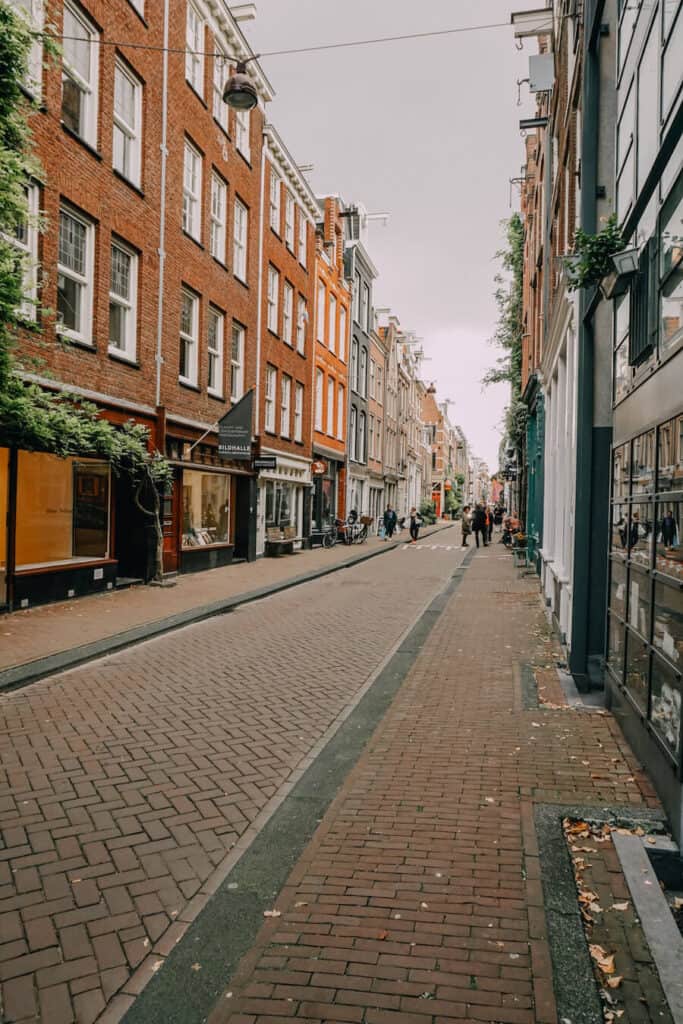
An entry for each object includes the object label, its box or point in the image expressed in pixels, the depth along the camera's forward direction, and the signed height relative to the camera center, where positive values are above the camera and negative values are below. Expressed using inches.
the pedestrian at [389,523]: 1330.0 -25.2
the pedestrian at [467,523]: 1208.1 -20.6
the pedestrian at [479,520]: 1182.3 -14.5
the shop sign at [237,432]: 668.1 +69.3
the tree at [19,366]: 321.7 +68.7
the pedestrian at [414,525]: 1296.8 -27.7
